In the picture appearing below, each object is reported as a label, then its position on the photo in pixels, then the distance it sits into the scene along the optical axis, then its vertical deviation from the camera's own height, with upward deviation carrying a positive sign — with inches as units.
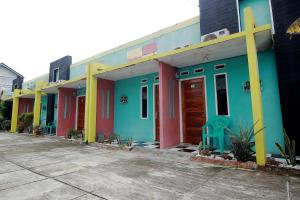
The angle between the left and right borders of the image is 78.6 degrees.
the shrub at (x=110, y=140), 287.2 -29.8
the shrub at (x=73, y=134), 367.8 -25.4
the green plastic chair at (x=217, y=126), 207.2 -7.5
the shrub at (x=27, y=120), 522.3 +5.3
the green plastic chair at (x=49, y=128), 497.4 -17.2
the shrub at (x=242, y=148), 160.6 -25.0
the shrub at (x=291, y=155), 145.2 -28.7
